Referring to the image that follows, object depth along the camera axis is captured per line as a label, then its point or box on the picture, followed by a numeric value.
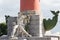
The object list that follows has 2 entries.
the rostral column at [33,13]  22.45
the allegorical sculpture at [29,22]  21.75
